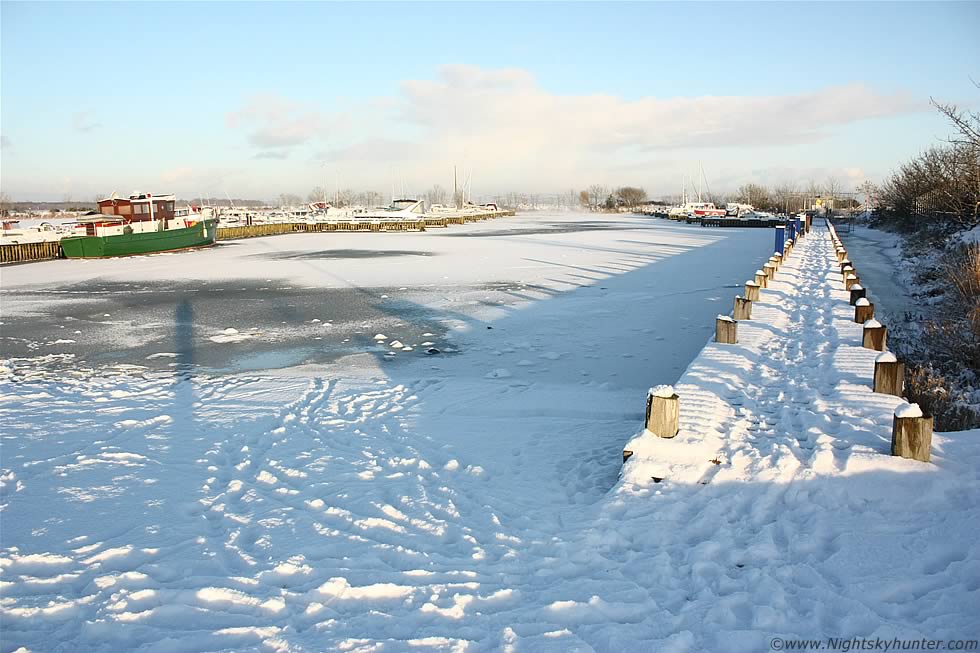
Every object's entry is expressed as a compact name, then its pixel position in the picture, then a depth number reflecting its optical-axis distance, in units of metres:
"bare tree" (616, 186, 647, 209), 145.89
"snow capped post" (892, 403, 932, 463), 4.96
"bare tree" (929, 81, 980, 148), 18.04
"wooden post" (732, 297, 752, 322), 10.95
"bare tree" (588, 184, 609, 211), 159.85
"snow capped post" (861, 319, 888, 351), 8.61
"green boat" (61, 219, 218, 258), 33.47
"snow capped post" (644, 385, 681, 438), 5.86
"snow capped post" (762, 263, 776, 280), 16.23
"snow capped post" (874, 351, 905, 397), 6.64
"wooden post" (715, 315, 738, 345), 9.48
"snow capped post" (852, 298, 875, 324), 10.23
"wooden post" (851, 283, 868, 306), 11.38
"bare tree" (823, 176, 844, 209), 115.15
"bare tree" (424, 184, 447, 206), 165.88
